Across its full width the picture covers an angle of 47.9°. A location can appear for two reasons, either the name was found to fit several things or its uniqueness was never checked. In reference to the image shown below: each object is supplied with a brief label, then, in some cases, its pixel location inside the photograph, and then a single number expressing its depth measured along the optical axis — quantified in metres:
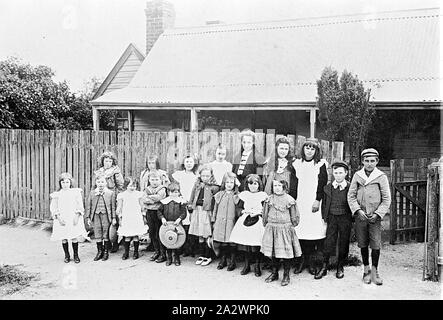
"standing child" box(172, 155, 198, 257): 7.15
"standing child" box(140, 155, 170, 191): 7.16
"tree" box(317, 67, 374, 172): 9.11
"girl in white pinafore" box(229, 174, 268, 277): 6.38
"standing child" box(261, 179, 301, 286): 6.09
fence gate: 7.91
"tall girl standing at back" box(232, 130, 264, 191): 7.04
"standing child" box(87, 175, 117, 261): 7.16
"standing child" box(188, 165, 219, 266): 6.82
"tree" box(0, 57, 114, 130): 11.89
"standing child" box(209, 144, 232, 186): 7.02
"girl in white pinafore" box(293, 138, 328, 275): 6.32
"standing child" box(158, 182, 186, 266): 6.88
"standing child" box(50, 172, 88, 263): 7.03
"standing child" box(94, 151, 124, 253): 7.40
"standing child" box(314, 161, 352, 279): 6.13
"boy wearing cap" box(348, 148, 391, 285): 5.94
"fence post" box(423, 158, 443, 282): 6.08
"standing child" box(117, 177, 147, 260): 7.16
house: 12.14
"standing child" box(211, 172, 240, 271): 6.57
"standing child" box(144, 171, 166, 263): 6.98
